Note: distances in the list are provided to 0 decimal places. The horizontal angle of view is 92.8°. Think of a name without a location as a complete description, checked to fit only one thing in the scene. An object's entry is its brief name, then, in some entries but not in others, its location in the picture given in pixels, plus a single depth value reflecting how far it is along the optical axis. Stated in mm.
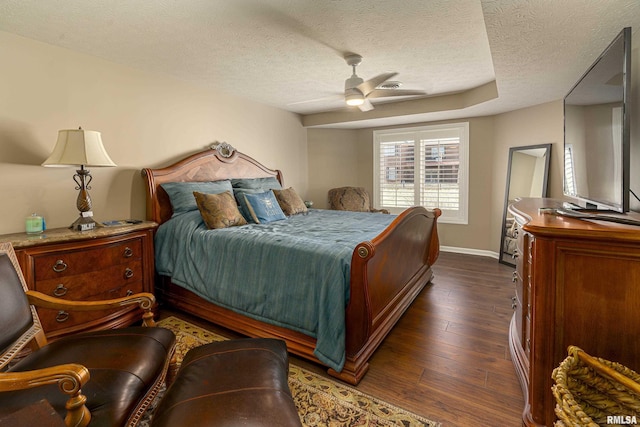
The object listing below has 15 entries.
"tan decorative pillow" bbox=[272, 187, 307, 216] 3902
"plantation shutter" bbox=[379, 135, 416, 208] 5496
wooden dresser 1243
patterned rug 1643
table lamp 2369
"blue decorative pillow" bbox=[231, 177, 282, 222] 3419
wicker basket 1072
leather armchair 1026
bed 1960
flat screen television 1297
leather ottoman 1088
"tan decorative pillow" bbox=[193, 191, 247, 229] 2932
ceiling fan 2846
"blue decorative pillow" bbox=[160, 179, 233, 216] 3207
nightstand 2145
